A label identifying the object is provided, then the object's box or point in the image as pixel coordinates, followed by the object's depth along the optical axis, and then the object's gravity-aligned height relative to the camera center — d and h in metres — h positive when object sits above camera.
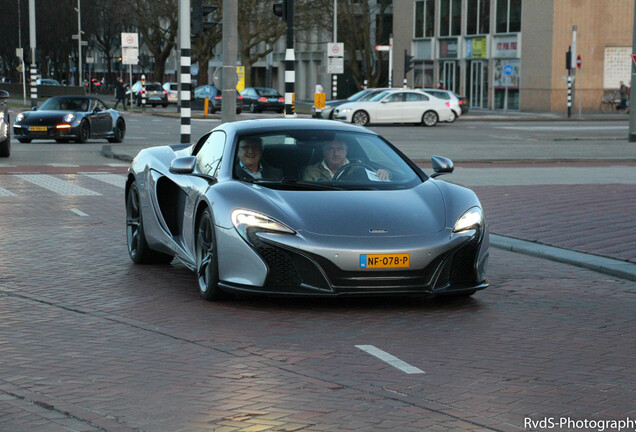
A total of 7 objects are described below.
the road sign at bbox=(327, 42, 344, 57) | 46.78 +0.84
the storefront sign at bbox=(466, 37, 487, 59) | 64.75 +1.30
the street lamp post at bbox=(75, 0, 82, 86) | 89.38 +3.92
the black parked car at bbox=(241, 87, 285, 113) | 59.09 -1.43
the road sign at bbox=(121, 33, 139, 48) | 56.12 +1.48
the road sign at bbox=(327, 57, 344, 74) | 46.47 +0.24
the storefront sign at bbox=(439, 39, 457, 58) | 68.38 +1.34
